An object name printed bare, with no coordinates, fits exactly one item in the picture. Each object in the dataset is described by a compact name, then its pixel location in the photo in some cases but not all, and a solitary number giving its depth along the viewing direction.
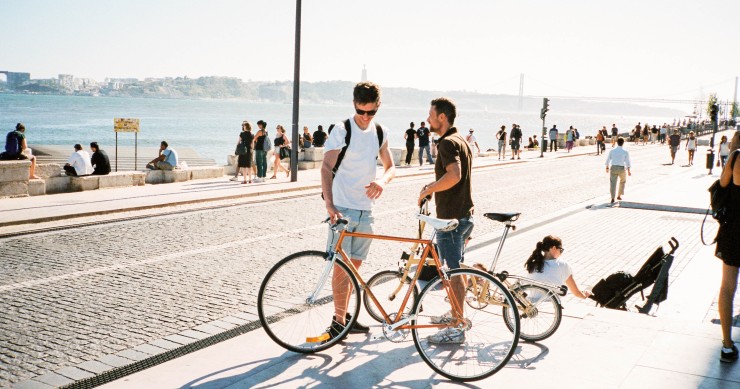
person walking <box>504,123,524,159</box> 34.59
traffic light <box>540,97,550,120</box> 36.72
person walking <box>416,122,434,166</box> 28.08
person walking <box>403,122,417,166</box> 28.27
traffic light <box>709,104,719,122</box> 41.81
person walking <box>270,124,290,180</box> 21.75
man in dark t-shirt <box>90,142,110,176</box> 17.16
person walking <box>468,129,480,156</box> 28.28
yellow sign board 25.17
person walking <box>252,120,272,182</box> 19.27
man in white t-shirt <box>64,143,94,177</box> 16.55
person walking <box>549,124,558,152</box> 42.94
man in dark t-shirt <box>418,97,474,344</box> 4.99
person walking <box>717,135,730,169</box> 23.54
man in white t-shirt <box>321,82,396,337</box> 5.04
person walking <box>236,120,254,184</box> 18.69
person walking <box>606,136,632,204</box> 15.87
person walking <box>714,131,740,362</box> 4.86
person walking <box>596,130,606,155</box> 40.66
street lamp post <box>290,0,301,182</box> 19.56
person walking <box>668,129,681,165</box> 32.38
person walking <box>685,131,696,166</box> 31.55
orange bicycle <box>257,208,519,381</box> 4.68
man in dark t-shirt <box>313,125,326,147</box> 26.34
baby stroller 6.90
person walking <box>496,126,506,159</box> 33.69
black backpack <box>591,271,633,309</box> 7.02
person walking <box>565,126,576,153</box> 42.59
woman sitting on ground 6.36
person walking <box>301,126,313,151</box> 26.39
